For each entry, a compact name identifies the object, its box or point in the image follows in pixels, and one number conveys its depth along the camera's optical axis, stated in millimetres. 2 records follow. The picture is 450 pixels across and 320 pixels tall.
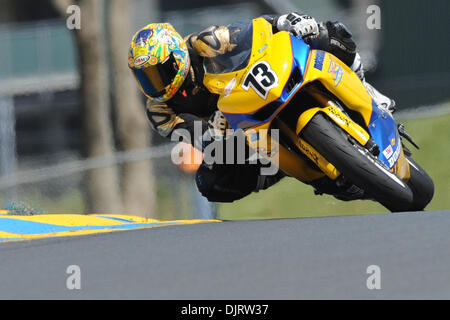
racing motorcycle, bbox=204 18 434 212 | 9805
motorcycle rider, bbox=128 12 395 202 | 10742
